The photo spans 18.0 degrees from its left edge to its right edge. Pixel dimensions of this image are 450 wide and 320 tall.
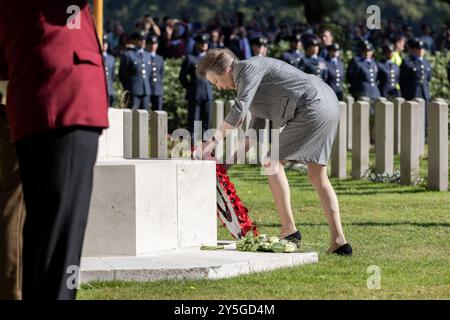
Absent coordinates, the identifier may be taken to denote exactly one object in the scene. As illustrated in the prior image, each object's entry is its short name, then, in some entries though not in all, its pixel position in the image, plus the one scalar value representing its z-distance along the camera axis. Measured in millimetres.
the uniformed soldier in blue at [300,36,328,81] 25109
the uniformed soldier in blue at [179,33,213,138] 24281
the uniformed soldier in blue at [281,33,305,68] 25422
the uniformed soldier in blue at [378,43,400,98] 25906
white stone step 8133
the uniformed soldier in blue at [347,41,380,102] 25062
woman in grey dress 9273
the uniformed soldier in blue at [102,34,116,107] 23267
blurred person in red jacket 5309
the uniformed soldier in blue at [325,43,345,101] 25422
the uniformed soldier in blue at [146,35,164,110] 24162
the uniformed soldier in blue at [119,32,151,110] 23875
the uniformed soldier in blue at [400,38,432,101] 25297
